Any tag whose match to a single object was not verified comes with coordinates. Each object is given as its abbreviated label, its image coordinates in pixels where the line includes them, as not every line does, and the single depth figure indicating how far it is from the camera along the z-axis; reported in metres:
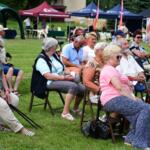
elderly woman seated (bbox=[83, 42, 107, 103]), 7.03
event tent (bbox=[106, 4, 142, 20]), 40.42
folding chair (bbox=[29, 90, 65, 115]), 8.46
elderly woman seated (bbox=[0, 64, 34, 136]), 6.64
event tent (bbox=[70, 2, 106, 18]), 40.72
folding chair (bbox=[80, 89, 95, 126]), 7.33
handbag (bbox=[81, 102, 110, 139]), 6.77
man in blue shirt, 9.50
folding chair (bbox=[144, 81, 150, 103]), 7.80
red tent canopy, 38.22
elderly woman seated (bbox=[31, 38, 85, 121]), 8.14
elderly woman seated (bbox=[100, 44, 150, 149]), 6.31
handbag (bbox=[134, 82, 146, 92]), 9.03
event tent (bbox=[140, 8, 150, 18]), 25.77
